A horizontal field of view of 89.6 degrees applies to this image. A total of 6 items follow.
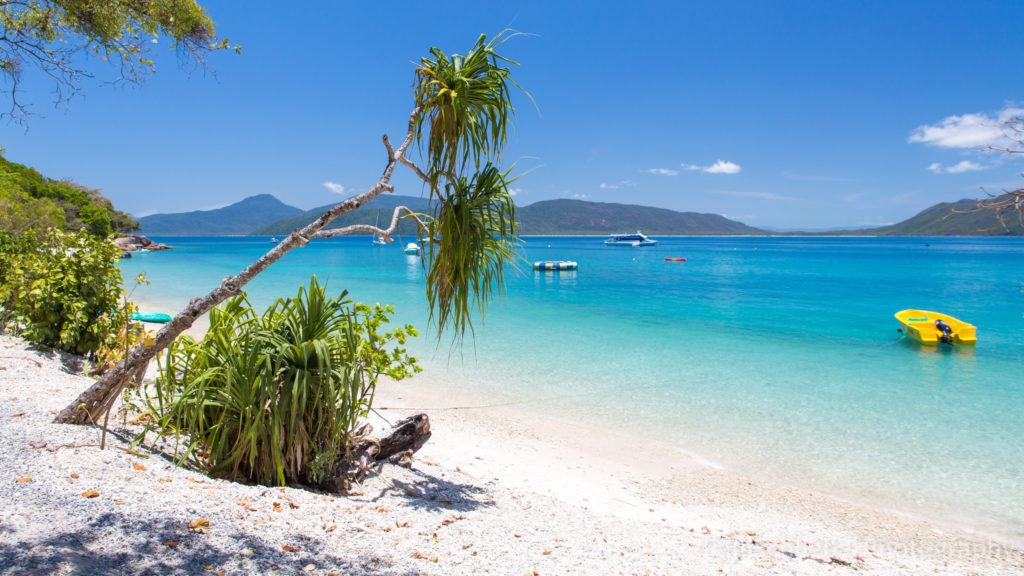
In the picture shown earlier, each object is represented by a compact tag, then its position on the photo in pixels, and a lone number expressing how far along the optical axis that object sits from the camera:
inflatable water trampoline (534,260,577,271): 45.03
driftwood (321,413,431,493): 4.36
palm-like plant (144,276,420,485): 3.61
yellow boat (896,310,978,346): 15.52
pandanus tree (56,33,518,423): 3.72
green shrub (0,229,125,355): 6.51
